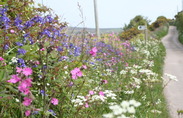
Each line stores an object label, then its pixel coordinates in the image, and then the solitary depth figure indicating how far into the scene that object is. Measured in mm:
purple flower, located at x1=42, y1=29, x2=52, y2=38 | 3178
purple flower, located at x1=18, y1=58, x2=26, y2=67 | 2613
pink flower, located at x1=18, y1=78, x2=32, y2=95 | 1784
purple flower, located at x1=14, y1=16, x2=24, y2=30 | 3289
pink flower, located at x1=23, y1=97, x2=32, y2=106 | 1997
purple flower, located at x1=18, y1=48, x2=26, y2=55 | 2702
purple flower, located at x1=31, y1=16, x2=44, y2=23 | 3342
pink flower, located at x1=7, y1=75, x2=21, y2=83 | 1826
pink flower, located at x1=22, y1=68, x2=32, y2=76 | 1818
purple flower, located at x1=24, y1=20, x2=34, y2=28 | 3298
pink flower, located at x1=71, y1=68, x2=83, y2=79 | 2426
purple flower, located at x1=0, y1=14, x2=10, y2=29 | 3121
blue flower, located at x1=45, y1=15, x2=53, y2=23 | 3594
